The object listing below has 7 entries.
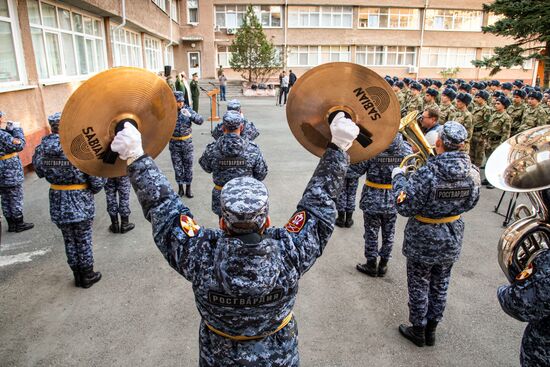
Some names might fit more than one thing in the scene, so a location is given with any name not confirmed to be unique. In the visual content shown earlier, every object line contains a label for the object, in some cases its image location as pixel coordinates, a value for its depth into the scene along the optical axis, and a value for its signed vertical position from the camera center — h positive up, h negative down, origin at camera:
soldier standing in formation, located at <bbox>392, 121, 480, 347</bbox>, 3.46 -1.33
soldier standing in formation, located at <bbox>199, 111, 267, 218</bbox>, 5.02 -1.02
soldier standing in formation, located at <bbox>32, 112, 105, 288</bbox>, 4.46 -1.40
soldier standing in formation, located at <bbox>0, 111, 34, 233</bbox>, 5.96 -1.50
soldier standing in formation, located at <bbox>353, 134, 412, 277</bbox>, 5.04 -1.61
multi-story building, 33.31 +3.69
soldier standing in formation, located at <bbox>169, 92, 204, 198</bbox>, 7.98 -1.41
